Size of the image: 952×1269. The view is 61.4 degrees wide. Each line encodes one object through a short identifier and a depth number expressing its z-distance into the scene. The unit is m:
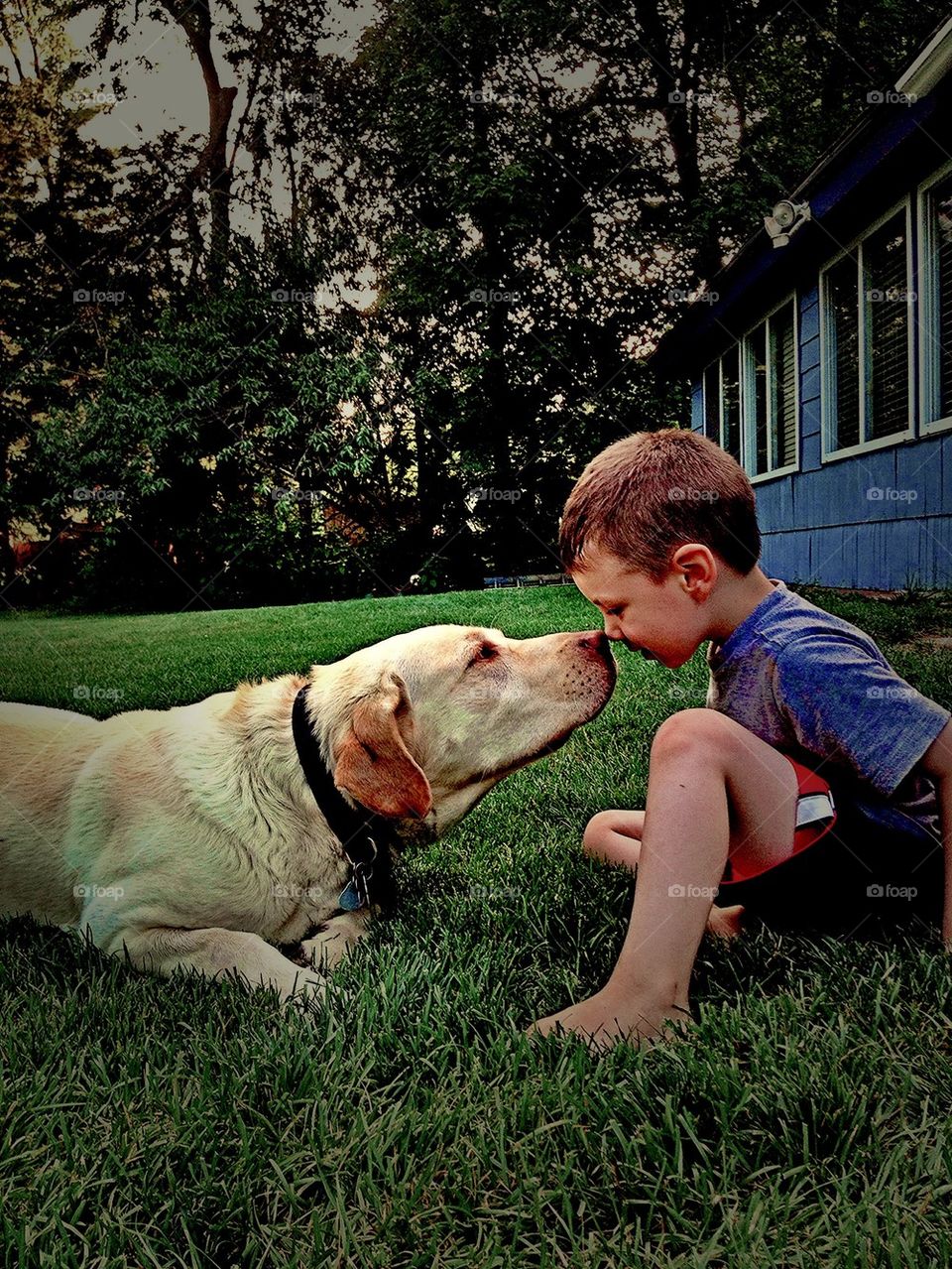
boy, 1.25
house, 4.70
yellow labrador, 1.51
